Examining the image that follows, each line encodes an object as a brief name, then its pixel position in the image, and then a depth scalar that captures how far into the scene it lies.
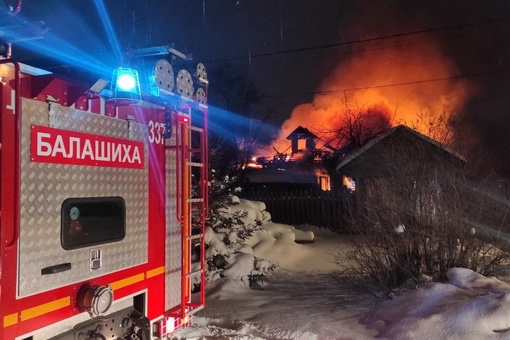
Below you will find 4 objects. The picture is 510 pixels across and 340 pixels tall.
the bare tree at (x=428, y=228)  6.38
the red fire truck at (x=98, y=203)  2.77
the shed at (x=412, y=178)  6.53
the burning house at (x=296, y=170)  30.10
